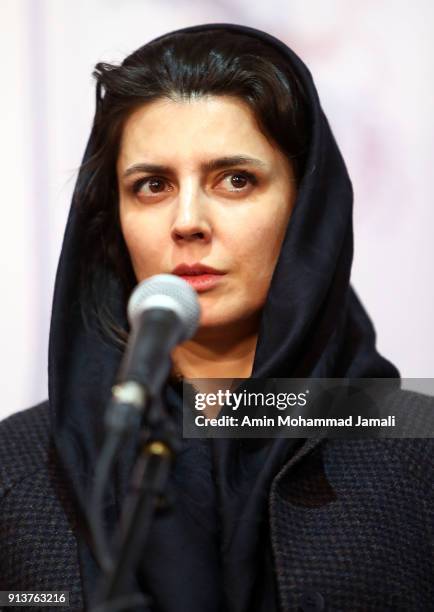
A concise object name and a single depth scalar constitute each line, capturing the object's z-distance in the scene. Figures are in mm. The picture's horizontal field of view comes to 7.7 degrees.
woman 2118
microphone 1893
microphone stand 1885
